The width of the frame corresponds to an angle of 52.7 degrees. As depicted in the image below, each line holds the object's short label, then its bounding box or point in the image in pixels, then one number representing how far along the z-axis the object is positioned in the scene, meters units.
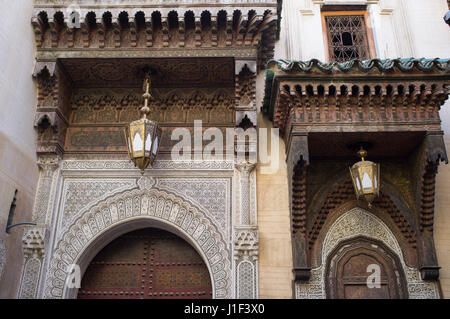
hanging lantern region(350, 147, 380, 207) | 4.71
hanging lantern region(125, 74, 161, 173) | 4.82
